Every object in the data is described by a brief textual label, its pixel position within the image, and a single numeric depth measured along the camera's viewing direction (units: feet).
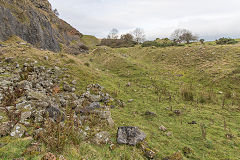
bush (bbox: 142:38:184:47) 112.68
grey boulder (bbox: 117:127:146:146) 16.55
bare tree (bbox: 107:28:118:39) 240.49
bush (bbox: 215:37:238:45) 90.58
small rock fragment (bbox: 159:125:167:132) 21.32
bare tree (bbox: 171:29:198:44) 132.02
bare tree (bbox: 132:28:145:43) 197.06
